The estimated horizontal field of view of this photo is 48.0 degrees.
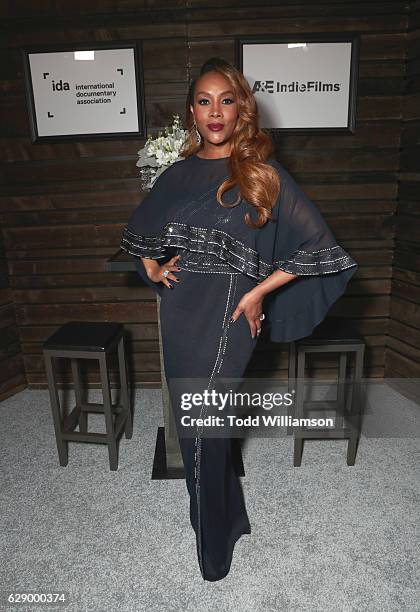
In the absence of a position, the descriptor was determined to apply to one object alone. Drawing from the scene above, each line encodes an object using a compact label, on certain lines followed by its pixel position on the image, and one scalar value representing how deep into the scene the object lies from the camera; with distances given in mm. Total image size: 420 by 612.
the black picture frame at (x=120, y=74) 2762
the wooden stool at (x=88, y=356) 2314
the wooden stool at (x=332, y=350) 2320
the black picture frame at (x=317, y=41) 2738
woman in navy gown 1546
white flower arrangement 2074
